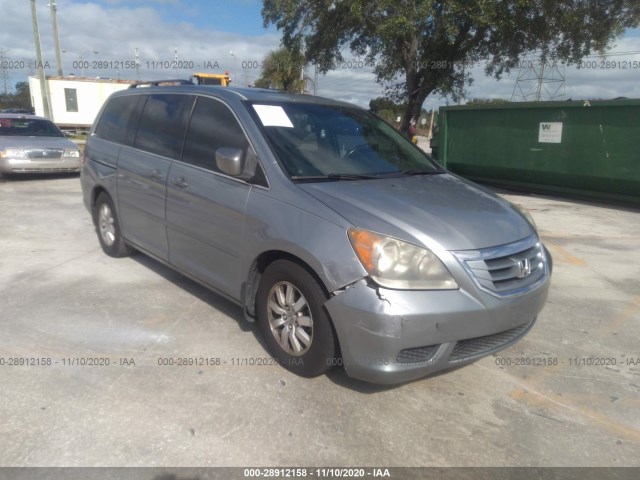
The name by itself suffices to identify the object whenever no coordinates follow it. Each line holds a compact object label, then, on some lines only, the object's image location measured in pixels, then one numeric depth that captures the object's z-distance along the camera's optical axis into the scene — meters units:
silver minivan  2.75
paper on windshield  3.69
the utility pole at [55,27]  27.88
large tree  12.73
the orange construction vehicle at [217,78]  15.52
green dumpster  9.23
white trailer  29.23
